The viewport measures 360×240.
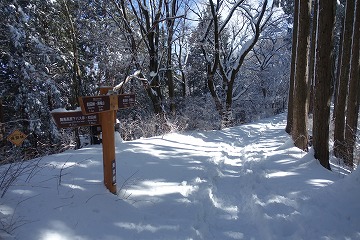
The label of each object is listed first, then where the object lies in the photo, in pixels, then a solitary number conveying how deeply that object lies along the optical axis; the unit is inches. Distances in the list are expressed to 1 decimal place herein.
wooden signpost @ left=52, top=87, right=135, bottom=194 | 123.9
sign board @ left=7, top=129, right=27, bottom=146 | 223.3
